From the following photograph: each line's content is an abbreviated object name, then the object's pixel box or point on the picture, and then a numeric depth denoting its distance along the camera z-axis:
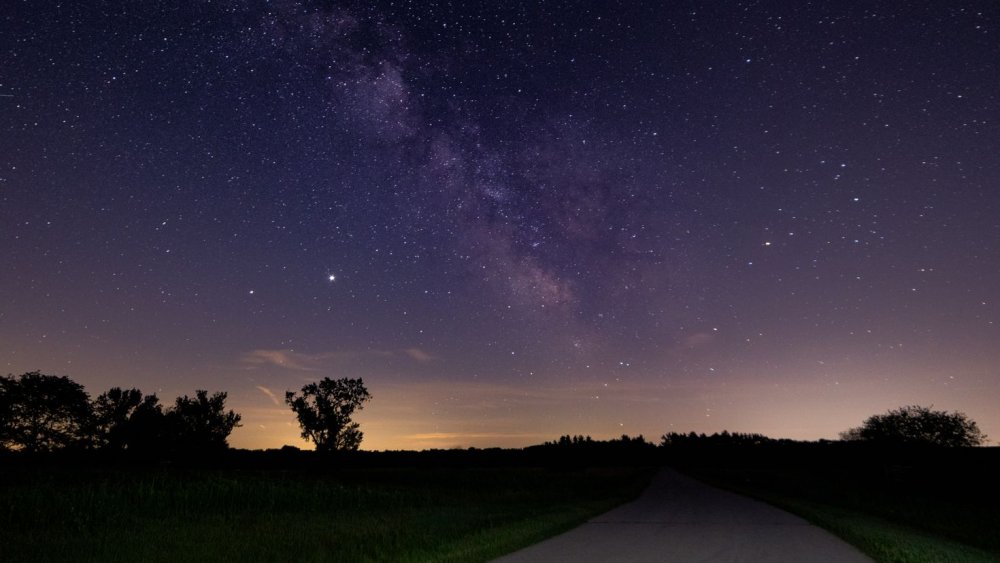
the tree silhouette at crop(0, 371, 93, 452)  66.12
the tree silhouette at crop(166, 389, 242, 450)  89.12
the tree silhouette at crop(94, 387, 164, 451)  79.56
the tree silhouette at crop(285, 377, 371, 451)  89.88
